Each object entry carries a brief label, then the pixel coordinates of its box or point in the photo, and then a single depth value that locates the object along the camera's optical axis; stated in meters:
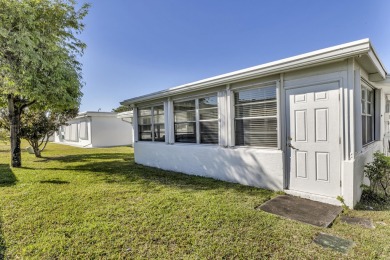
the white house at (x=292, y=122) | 3.91
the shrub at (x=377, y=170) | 4.20
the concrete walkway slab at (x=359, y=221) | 3.25
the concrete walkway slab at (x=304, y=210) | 3.43
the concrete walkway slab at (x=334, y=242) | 2.65
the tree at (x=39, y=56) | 6.80
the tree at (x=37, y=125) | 10.60
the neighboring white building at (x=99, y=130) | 17.98
